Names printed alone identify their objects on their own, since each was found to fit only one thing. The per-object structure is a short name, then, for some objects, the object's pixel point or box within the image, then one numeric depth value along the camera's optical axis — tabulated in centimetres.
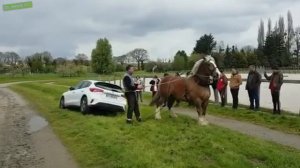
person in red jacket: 2150
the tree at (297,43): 10806
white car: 1836
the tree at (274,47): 10712
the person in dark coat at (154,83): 2427
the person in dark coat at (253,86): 1931
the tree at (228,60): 11095
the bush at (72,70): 10242
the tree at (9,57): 15650
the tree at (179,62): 9794
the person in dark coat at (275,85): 1769
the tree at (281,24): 12818
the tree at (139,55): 15412
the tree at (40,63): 11938
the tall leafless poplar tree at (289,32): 11109
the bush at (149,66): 9394
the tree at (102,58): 11039
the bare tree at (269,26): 13738
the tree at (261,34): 14012
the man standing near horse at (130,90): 1451
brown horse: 1465
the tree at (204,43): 8027
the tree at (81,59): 14545
